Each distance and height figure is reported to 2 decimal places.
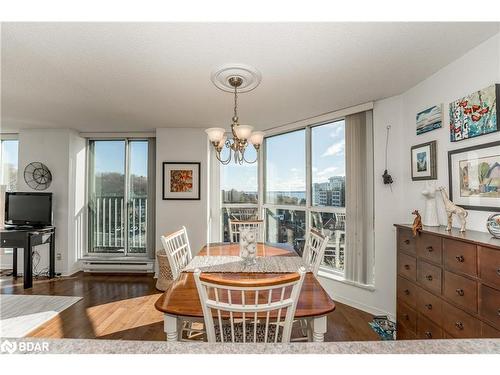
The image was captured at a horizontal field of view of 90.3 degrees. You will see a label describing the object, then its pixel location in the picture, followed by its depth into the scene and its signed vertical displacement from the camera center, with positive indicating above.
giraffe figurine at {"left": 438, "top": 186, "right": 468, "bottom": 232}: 1.75 -0.14
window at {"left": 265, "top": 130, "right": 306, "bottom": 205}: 3.79 +0.36
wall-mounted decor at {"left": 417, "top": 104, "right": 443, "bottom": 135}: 2.24 +0.68
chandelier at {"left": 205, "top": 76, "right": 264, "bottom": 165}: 1.94 +0.45
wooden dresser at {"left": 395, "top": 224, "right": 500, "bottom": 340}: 1.36 -0.61
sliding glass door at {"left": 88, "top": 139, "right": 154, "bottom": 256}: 4.53 -0.07
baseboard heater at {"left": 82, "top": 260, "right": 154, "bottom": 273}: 4.25 -1.27
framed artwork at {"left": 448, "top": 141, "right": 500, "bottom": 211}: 1.71 +0.11
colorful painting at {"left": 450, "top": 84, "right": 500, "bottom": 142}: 1.73 +0.58
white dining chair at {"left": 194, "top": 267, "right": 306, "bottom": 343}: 1.03 -0.50
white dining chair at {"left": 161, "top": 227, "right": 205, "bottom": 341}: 1.99 -0.59
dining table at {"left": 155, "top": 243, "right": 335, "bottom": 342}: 1.26 -0.61
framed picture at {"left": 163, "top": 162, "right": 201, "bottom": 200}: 4.07 +0.18
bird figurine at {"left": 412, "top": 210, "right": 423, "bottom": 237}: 1.91 -0.27
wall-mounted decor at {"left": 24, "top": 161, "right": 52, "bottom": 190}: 4.19 +0.30
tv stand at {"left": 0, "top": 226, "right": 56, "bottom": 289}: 3.58 -0.72
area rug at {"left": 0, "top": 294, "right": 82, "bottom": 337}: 2.47 -1.35
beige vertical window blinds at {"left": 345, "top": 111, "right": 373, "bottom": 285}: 2.97 -0.07
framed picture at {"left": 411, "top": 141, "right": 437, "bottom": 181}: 2.29 +0.29
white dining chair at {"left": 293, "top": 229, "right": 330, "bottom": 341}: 1.97 -0.51
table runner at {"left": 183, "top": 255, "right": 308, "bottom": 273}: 1.86 -0.58
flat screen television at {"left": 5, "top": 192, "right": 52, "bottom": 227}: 4.01 -0.27
